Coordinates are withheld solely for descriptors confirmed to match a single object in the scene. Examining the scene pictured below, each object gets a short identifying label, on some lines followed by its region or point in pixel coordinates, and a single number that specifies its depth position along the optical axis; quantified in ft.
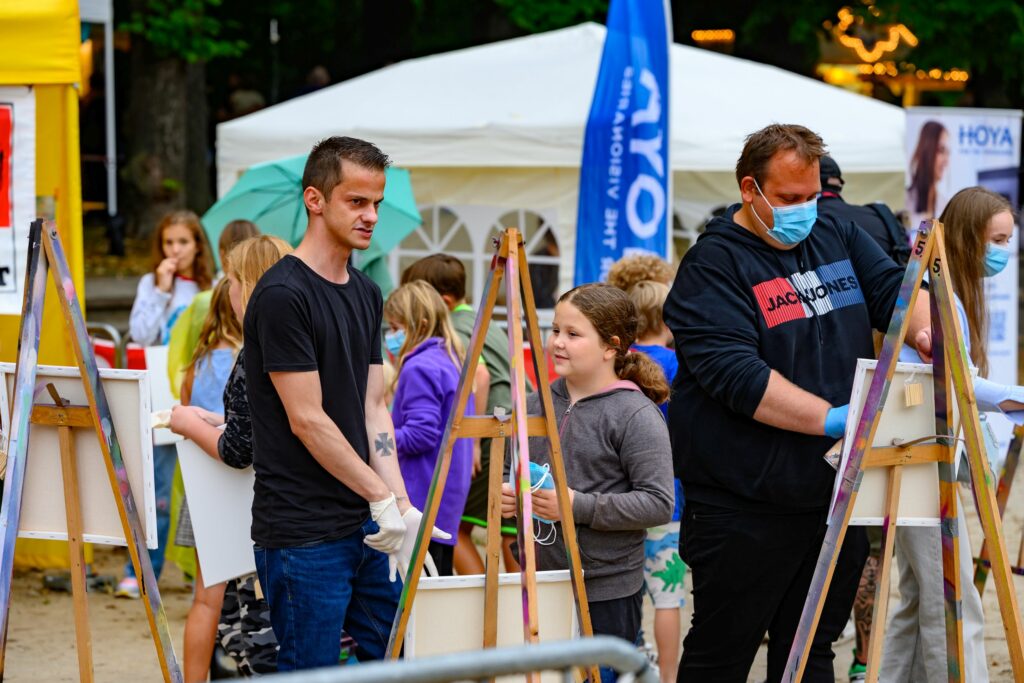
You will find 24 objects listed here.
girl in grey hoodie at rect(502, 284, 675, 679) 25.38
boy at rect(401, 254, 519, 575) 36.04
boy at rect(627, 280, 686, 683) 34.27
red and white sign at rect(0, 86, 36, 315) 38.63
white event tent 59.52
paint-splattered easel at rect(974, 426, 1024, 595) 29.58
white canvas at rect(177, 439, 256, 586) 29.27
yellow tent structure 37.88
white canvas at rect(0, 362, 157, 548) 25.02
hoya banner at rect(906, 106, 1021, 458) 56.90
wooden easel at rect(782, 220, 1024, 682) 23.16
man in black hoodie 23.93
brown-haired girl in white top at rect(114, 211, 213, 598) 44.21
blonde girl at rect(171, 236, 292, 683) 28.25
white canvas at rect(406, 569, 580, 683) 23.27
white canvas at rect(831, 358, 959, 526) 23.25
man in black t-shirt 23.16
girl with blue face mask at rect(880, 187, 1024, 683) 28.37
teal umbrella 49.55
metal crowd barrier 11.93
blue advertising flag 51.06
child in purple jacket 32.53
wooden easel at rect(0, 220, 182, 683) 24.70
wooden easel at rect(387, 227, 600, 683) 22.80
